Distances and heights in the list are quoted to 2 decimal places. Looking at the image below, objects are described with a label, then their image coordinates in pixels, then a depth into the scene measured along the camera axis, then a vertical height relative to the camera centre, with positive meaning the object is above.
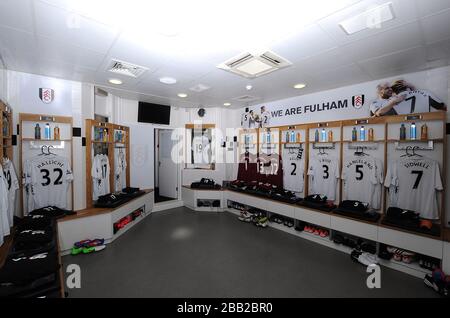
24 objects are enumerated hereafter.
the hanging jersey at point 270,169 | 4.43 -0.30
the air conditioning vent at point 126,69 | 2.60 +1.22
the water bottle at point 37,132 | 3.03 +0.35
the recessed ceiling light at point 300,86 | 3.43 +1.24
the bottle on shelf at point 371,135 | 3.16 +0.35
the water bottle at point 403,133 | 2.85 +0.35
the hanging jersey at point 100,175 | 3.55 -0.36
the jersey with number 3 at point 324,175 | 3.56 -0.34
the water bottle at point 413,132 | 2.76 +0.35
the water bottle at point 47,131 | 3.09 +0.37
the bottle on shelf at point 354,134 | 3.32 +0.38
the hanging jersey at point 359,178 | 3.14 -0.34
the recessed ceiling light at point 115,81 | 3.20 +1.23
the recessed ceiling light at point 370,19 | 1.56 +1.16
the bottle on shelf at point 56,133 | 3.16 +0.34
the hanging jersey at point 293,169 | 4.07 -0.27
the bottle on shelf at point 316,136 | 3.79 +0.40
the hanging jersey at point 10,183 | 2.56 -0.37
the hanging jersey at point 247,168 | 4.96 -0.29
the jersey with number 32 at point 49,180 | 3.03 -0.39
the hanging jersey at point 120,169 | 4.16 -0.28
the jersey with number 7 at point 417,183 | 2.61 -0.36
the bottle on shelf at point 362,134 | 3.23 +0.38
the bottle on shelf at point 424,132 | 2.68 +0.35
